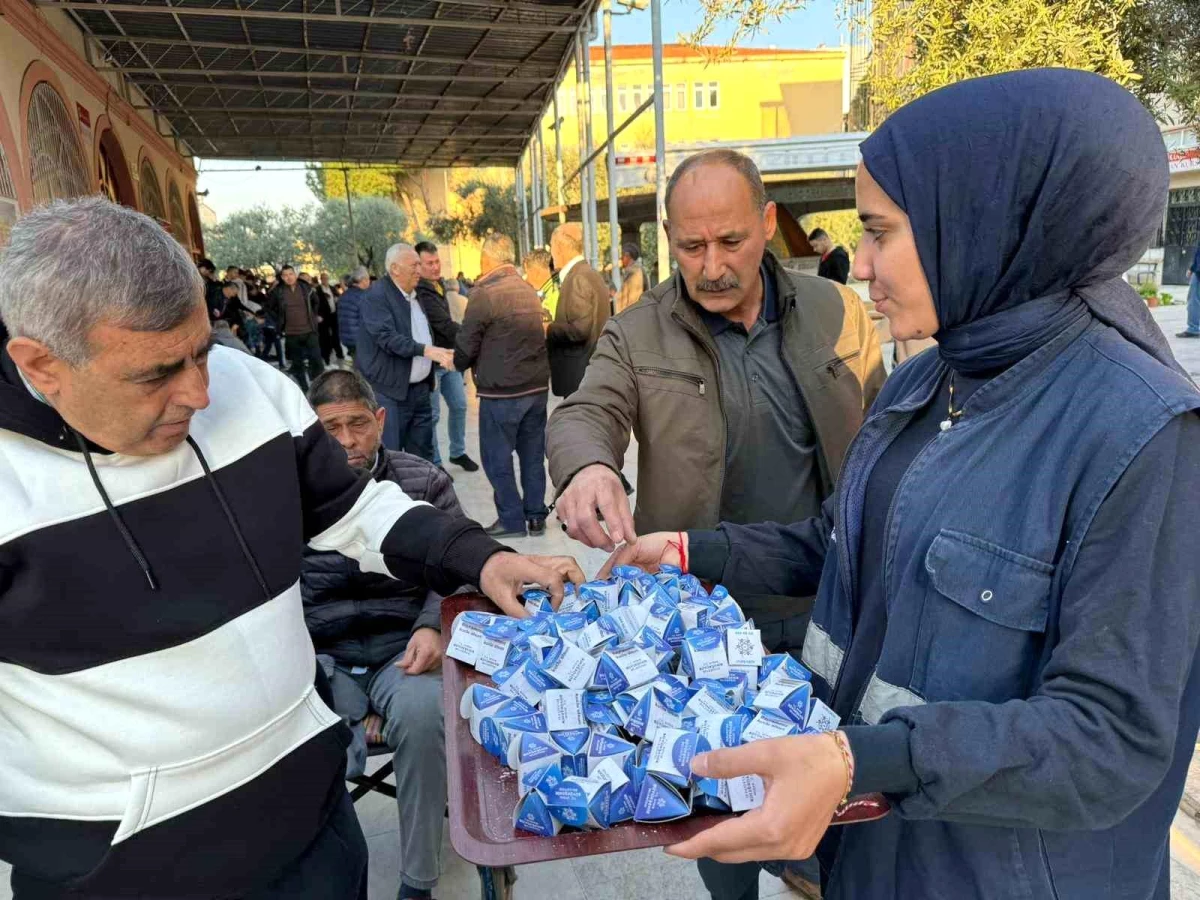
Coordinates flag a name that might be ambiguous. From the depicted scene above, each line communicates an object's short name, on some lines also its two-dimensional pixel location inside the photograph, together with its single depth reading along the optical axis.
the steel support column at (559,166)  13.42
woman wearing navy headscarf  0.88
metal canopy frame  10.24
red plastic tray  0.98
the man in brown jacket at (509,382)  5.29
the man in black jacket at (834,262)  10.04
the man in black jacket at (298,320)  11.52
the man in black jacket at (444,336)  6.26
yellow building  46.78
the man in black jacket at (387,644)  2.26
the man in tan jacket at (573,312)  5.51
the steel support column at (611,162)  9.21
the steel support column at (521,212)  20.31
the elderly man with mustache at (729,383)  1.97
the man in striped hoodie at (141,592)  1.15
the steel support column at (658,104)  7.28
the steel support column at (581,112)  11.07
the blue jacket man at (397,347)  5.61
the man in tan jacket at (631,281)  9.41
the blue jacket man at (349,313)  8.32
